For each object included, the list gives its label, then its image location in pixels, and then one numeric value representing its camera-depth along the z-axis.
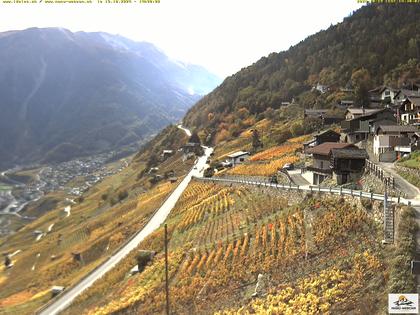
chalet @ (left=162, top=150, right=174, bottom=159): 163.00
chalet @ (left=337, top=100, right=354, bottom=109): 116.84
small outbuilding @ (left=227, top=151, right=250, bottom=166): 96.78
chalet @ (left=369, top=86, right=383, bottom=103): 108.62
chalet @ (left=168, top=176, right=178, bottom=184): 101.75
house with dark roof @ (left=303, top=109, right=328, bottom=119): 108.24
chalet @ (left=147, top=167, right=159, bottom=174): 140.98
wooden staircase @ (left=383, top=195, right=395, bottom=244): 25.06
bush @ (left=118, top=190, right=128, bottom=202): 118.94
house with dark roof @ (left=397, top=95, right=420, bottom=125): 74.25
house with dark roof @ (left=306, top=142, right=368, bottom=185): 45.72
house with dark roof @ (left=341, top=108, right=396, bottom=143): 73.19
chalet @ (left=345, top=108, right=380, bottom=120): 88.94
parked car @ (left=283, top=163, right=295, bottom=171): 67.89
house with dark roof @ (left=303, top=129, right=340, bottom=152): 73.44
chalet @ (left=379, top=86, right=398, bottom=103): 104.29
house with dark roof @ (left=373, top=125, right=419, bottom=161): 51.33
